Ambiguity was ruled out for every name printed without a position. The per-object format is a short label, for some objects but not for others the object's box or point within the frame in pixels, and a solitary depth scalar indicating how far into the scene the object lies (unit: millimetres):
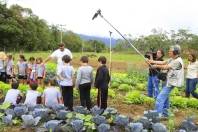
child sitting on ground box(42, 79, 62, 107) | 4550
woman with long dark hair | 6239
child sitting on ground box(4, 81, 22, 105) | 4575
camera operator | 5238
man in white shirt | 5604
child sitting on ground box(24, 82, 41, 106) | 4557
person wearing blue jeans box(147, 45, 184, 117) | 4304
